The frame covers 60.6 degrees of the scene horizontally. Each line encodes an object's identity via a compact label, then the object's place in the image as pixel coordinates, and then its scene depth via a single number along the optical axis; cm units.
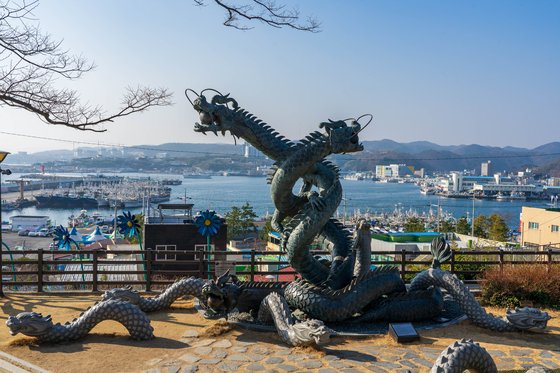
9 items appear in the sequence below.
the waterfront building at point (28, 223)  7012
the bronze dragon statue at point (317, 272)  855
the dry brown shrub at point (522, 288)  1086
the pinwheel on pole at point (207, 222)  1494
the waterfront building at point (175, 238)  2348
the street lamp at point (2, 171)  1166
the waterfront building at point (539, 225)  4088
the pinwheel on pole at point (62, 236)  1692
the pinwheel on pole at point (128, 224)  1586
